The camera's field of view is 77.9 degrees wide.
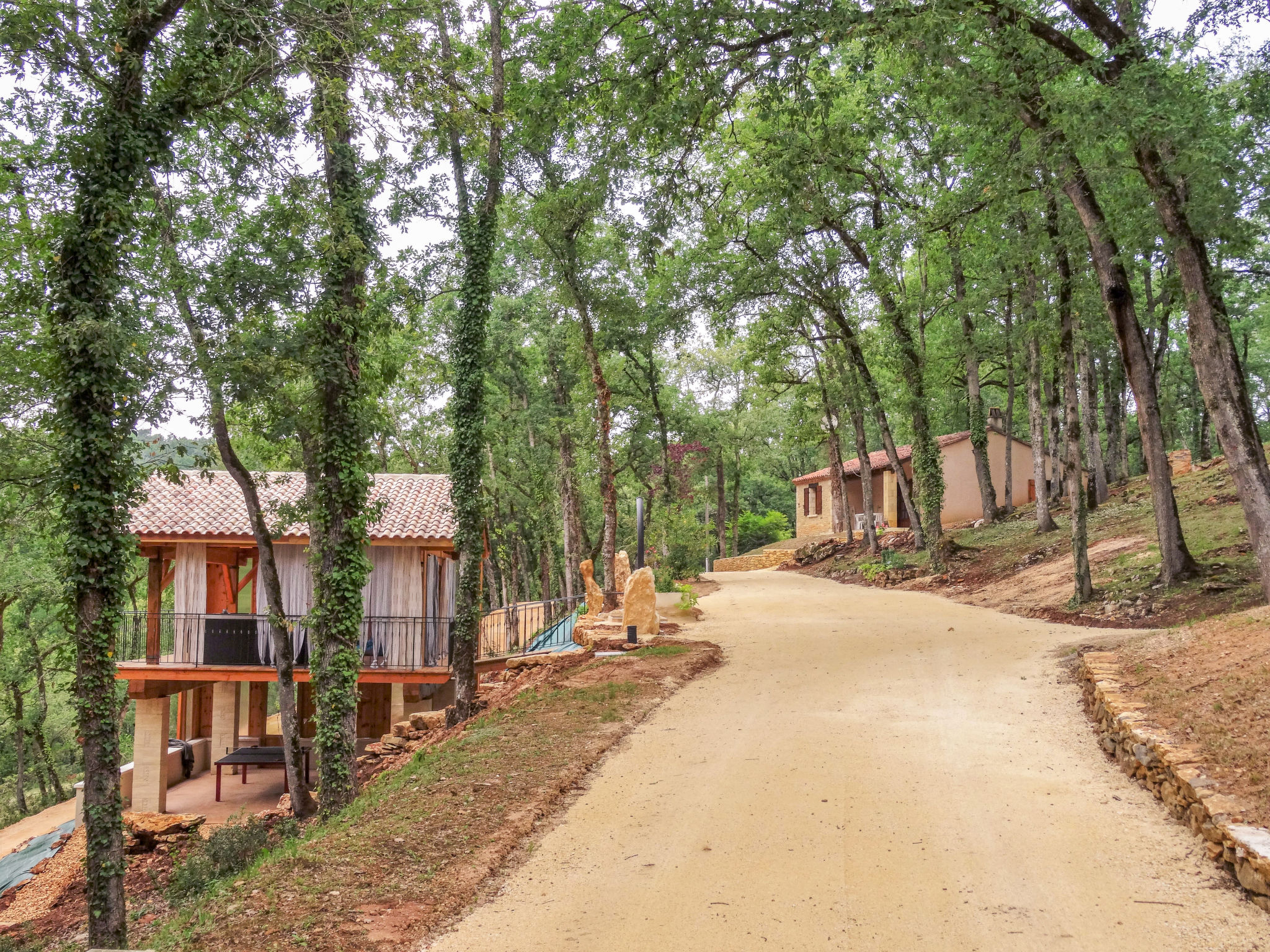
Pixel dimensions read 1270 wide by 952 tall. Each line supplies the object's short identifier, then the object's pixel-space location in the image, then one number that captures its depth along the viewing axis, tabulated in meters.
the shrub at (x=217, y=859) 9.84
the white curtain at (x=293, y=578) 16.78
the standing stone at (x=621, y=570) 18.11
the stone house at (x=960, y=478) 32.38
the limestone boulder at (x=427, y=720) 12.54
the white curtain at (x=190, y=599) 16.25
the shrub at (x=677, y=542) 27.69
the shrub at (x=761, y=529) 47.22
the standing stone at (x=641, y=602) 13.59
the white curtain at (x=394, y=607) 16.34
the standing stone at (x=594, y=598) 17.67
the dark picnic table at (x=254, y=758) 16.69
